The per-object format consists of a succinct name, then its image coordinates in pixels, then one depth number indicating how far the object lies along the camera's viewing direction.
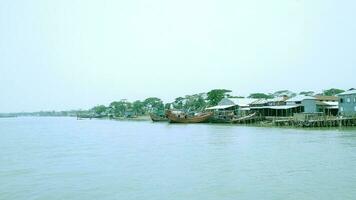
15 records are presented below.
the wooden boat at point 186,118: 70.31
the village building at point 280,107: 57.97
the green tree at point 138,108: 132.59
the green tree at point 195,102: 99.44
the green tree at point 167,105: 116.28
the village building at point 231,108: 68.31
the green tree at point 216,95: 87.56
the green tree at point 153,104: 122.44
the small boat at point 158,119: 85.38
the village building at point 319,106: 54.62
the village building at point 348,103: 47.03
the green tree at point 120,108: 145.32
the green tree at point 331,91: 88.47
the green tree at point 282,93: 103.38
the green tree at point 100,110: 169.85
